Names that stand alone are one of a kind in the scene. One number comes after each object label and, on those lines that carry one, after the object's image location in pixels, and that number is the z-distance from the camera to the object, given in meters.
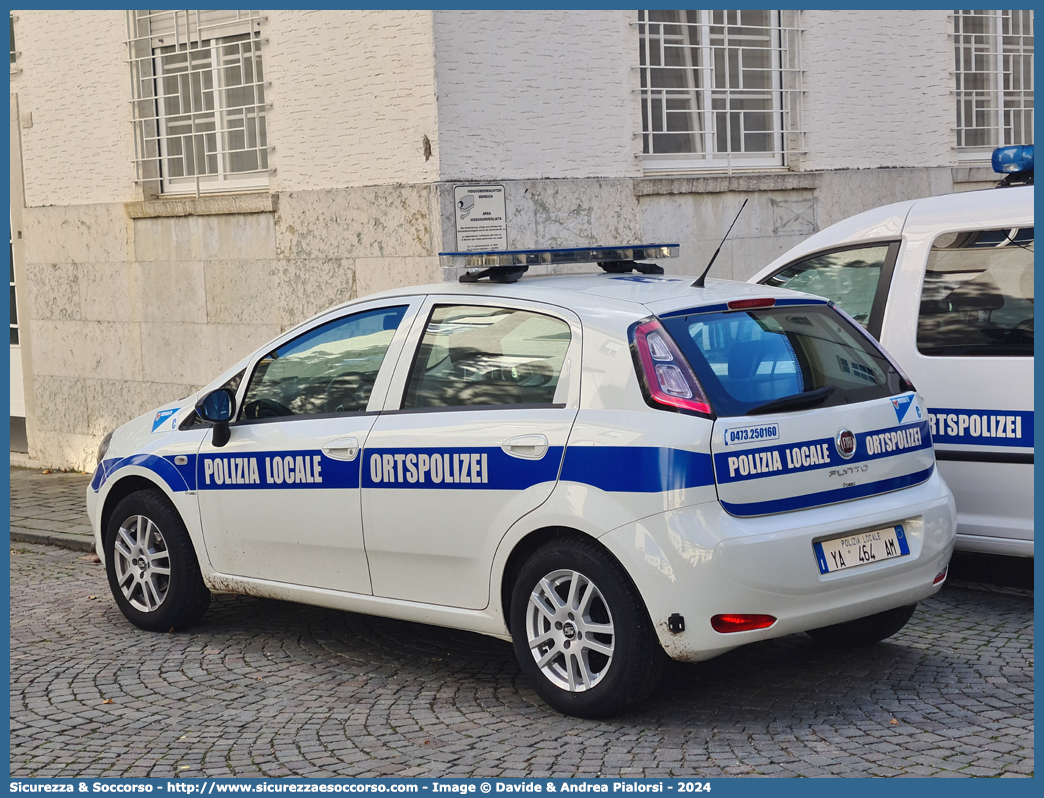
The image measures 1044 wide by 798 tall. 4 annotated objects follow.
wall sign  9.02
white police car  4.52
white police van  5.89
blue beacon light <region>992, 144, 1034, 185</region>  6.62
